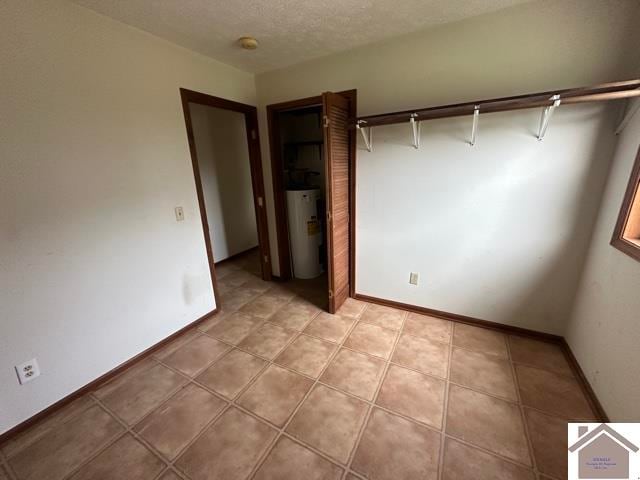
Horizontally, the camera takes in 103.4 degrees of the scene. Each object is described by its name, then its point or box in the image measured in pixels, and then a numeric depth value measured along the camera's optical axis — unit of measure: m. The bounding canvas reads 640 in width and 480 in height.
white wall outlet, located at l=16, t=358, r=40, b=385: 1.36
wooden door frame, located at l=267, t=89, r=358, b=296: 2.21
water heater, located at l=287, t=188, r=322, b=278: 2.89
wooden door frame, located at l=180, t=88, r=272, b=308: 2.04
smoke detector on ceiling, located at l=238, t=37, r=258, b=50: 1.81
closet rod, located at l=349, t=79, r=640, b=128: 1.27
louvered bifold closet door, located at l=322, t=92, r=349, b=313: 1.94
